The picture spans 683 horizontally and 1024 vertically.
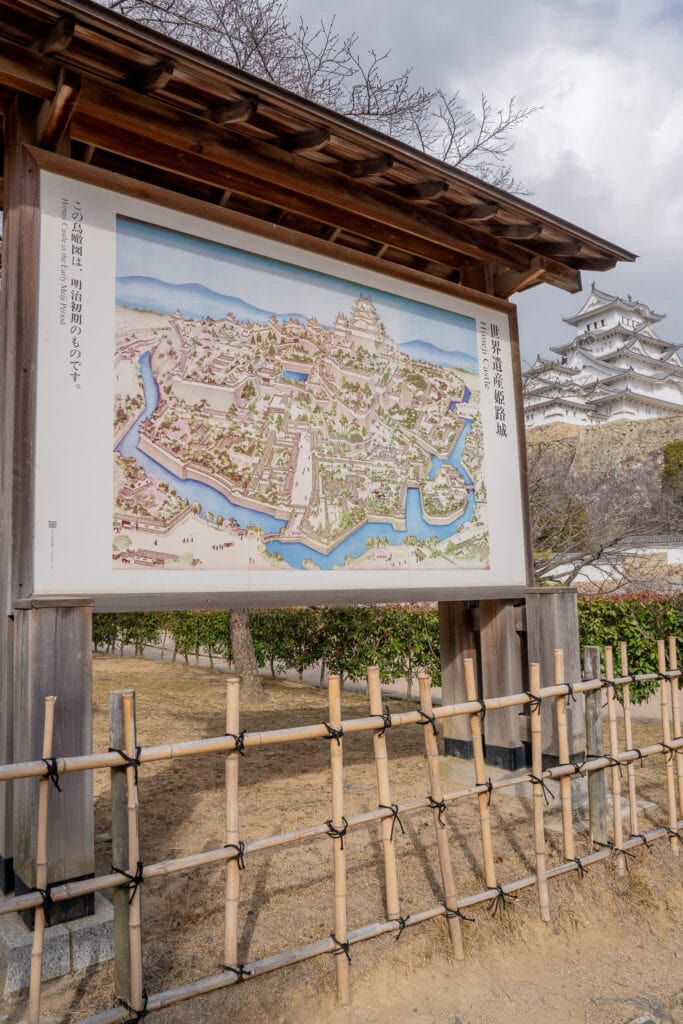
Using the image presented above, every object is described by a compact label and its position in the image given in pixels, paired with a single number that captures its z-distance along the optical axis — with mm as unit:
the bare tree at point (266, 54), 9312
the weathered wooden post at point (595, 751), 3941
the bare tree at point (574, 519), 10211
